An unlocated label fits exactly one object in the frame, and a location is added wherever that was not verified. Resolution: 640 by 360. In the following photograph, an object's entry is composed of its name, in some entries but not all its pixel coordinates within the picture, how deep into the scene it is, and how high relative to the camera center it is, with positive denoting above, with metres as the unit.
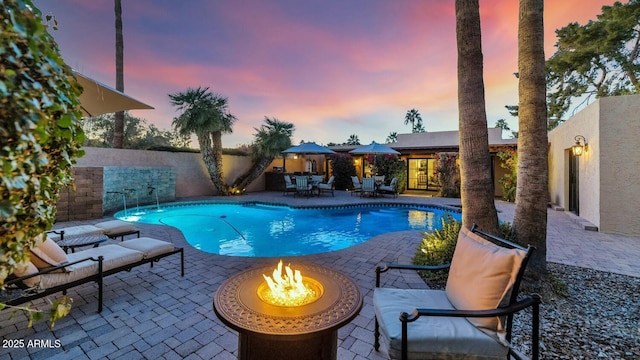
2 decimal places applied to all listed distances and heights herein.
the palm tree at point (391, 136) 37.91 +5.93
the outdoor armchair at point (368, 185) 12.54 -0.32
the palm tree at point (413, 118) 38.66 +8.61
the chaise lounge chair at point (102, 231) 4.30 -0.84
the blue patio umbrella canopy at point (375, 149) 12.84 +1.41
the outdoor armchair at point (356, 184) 13.52 -0.29
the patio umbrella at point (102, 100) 3.55 +1.23
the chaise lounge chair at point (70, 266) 2.47 -0.91
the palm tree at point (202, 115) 11.53 +2.87
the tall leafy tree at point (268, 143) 14.34 +1.93
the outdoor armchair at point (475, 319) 1.72 -1.00
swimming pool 6.71 -1.46
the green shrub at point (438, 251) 3.75 -1.15
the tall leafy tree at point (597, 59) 11.77 +5.91
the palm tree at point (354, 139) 39.44 +5.78
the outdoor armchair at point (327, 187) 13.56 -0.42
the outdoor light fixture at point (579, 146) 7.26 +0.81
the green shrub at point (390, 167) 14.68 +0.59
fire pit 1.58 -0.87
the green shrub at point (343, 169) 16.19 +0.57
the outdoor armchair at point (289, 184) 13.48 -0.26
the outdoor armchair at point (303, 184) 12.95 -0.25
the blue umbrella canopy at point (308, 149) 13.13 +1.47
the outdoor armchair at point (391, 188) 12.76 -0.48
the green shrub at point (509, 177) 11.19 -0.02
